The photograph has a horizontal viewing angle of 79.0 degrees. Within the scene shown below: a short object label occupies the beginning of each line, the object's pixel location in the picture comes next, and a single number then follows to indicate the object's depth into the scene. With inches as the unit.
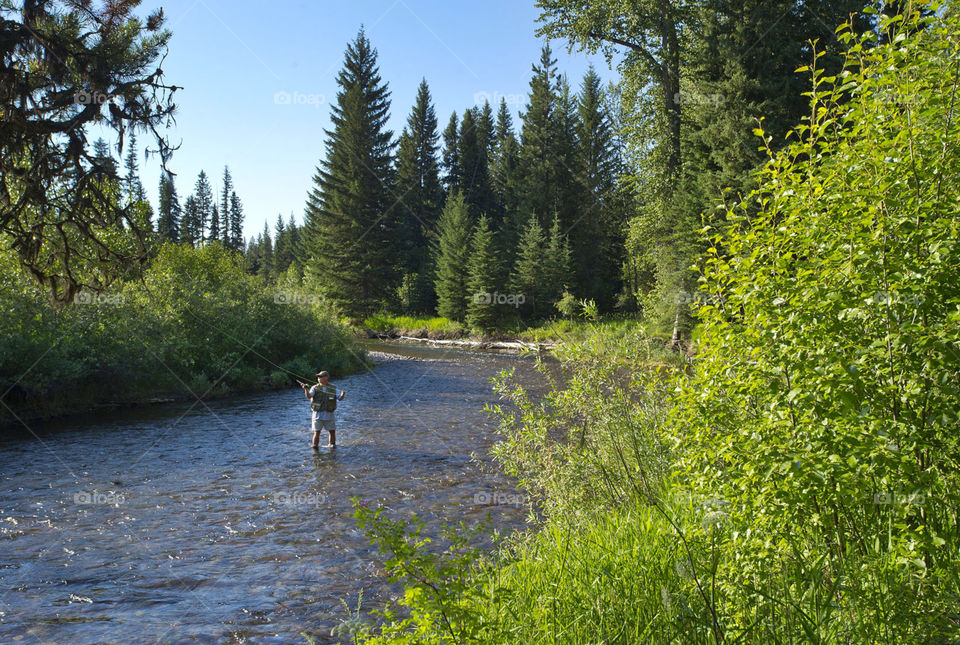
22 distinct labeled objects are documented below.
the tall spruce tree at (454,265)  1947.6
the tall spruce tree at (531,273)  1764.3
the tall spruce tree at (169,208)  3799.2
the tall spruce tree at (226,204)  4943.4
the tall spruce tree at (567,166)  2116.1
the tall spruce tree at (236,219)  4985.2
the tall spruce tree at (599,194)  2103.8
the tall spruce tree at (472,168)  2623.0
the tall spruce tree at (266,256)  4409.5
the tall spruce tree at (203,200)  4687.5
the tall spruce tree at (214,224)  4800.7
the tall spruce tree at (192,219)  4228.3
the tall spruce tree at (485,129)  2775.6
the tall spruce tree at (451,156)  2751.0
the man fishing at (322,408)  547.7
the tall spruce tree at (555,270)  1761.8
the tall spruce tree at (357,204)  2182.6
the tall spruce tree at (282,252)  3985.7
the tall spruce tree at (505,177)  2208.4
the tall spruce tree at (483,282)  1769.3
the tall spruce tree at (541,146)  2111.2
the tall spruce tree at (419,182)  2549.2
